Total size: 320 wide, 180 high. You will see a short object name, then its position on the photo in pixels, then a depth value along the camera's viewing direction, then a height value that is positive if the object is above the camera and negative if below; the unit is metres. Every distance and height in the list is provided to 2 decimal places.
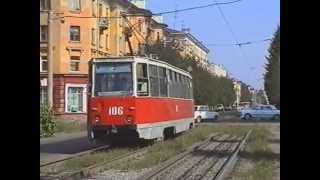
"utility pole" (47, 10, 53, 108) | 33.56 +2.04
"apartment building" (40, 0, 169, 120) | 56.06 +5.62
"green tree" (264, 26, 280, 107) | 76.94 +3.94
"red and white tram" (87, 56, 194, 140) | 20.52 +0.18
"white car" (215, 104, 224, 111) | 87.88 -0.76
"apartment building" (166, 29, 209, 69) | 52.56 +5.68
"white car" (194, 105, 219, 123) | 56.75 -1.09
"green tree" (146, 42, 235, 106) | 44.78 +2.51
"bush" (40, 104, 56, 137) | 31.86 -0.96
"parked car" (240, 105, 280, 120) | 62.00 -1.04
